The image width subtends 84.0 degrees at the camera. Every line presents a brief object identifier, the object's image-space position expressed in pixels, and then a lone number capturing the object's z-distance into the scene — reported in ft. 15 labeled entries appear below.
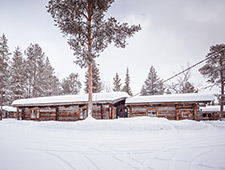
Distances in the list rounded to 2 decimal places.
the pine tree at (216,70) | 63.36
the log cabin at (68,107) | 51.60
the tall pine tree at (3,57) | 86.99
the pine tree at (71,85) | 129.08
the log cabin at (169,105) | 45.60
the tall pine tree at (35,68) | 105.09
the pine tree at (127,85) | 135.54
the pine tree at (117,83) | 138.31
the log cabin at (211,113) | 82.04
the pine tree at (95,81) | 103.19
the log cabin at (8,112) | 111.51
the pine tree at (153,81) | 114.21
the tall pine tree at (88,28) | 38.01
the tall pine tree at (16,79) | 98.02
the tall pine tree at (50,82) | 118.32
